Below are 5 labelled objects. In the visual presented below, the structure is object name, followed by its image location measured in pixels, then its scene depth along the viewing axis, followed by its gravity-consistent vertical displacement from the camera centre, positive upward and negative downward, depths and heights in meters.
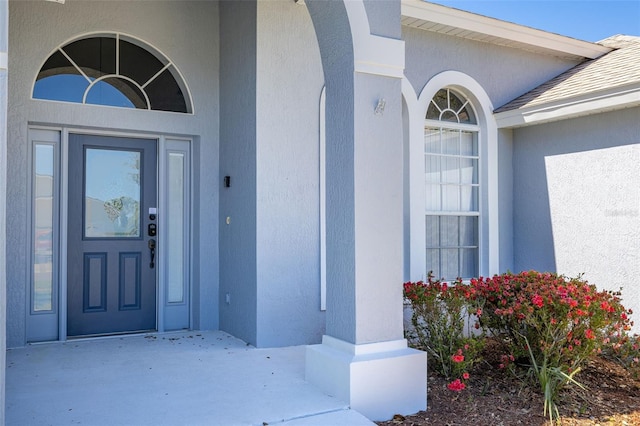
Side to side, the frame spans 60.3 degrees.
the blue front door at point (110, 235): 6.31 -0.06
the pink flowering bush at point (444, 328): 5.14 -0.95
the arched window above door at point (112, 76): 6.16 +1.80
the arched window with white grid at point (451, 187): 7.63 +0.60
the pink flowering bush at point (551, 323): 4.74 -0.85
